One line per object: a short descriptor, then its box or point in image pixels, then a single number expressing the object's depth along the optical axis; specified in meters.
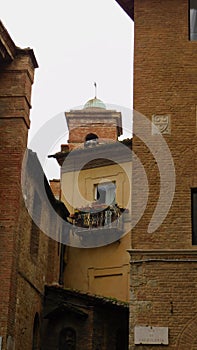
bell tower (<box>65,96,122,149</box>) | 30.97
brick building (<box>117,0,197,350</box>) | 14.08
